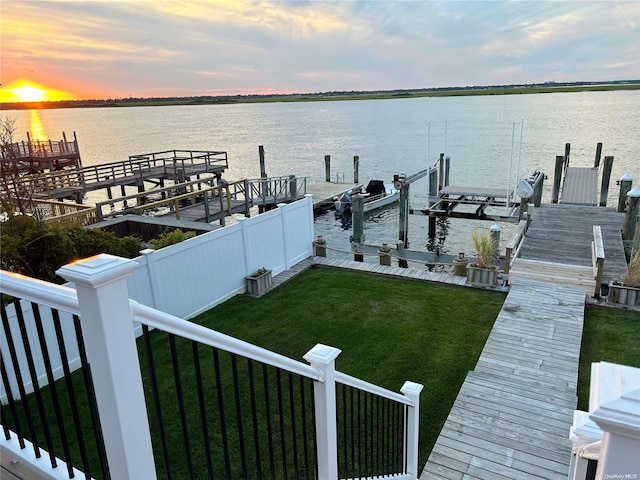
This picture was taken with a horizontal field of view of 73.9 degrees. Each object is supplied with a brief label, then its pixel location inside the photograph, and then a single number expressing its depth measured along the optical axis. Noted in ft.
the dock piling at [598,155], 85.56
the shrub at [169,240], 27.50
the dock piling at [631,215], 40.78
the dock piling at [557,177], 68.57
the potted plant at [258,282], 31.12
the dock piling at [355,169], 96.99
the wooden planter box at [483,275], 31.65
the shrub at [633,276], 28.35
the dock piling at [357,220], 54.34
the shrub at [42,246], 21.87
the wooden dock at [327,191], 83.71
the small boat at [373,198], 79.53
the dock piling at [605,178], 66.39
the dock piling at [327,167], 96.63
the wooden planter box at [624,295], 27.86
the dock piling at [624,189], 53.65
